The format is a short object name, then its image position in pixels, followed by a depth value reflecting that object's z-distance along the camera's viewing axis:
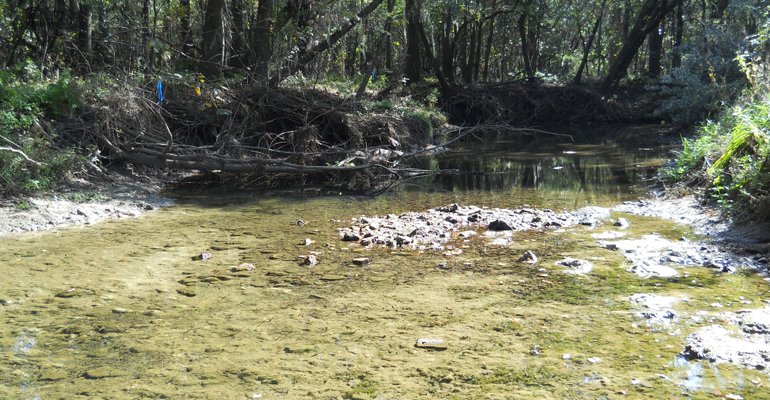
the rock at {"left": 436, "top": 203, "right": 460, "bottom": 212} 6.13
